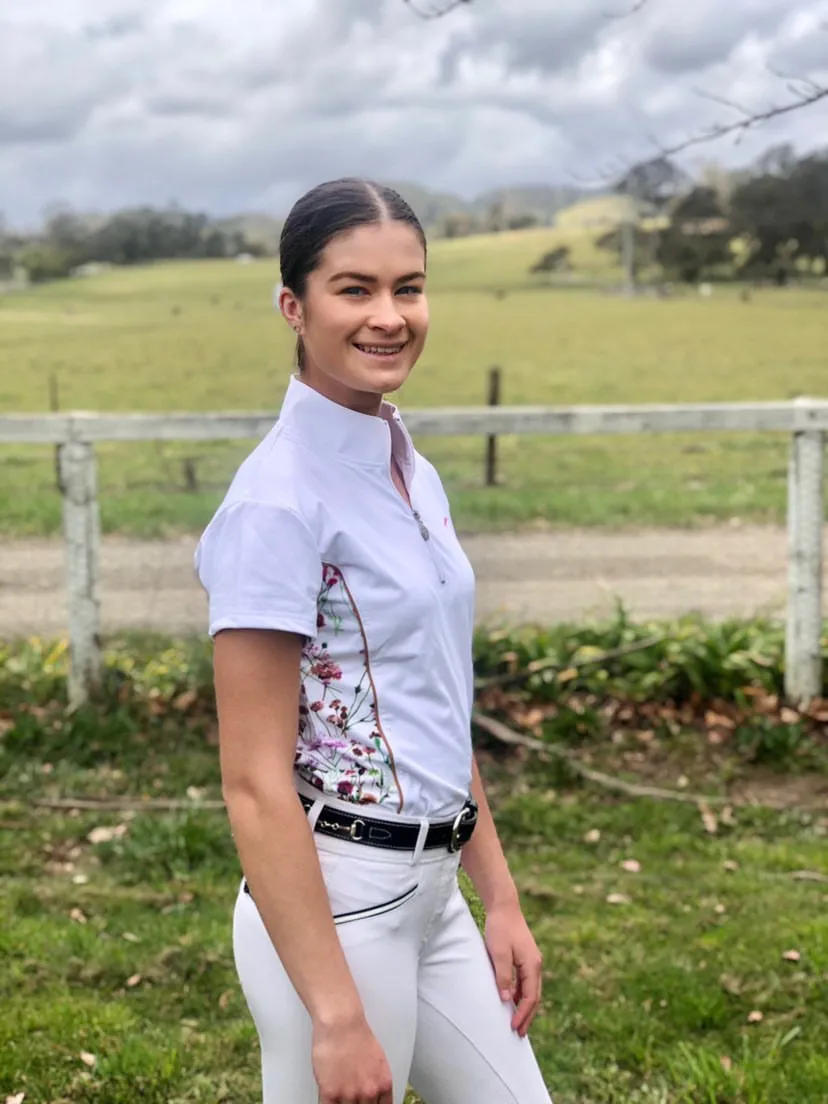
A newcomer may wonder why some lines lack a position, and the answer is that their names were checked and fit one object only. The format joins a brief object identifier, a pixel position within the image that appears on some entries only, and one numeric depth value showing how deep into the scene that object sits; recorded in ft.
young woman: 4.73
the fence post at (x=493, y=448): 29.58
